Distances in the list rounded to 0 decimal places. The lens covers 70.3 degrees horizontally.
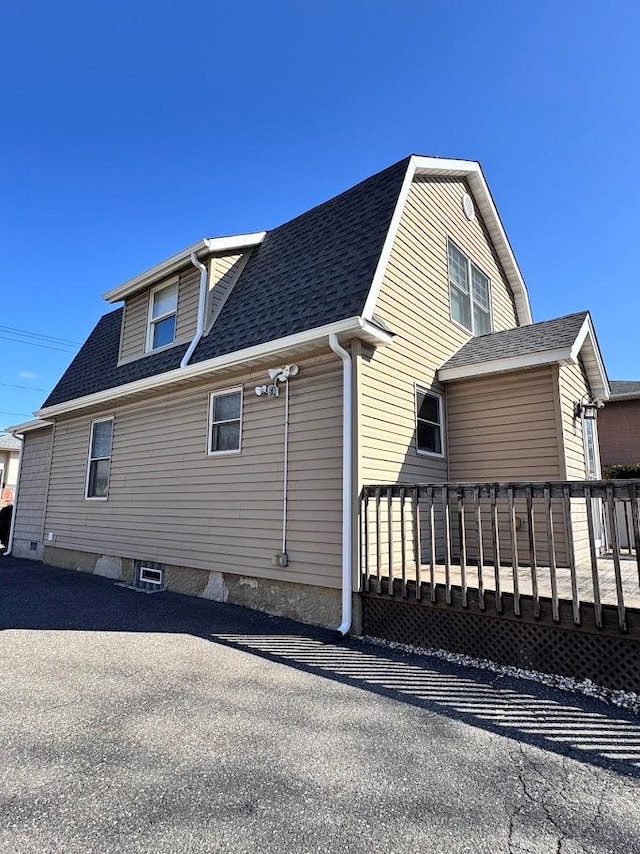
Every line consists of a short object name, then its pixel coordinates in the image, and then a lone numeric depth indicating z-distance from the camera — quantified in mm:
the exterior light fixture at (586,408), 7340
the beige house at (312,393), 5652
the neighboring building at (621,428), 16873
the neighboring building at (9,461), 21750
